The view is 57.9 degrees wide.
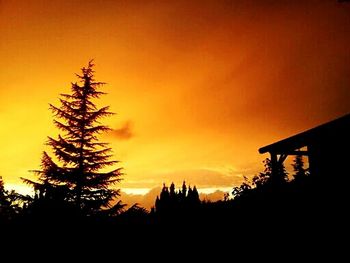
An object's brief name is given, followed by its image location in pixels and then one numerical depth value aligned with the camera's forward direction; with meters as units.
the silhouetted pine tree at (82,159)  20.09
